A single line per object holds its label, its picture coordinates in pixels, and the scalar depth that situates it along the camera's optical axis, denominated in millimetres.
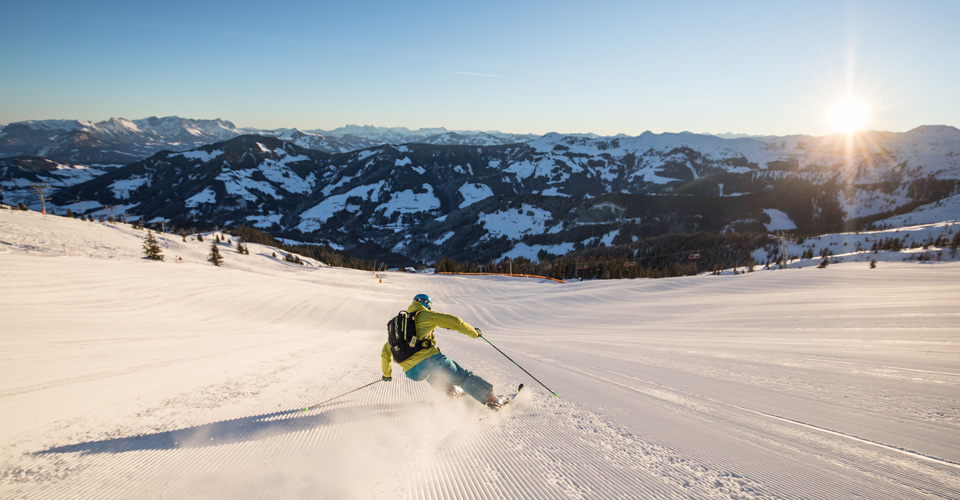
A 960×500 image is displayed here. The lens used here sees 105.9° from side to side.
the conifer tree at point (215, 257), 46219
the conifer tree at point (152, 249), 38453
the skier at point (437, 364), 5223
